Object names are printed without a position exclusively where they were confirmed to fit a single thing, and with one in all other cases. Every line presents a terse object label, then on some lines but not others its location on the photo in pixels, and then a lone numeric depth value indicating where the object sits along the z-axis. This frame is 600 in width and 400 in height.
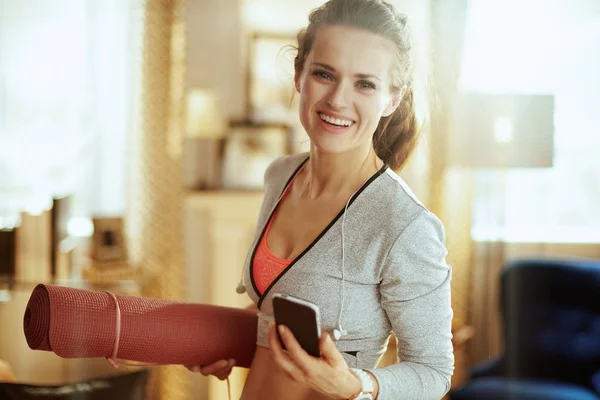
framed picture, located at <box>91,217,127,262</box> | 2.97
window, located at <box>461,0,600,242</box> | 1.95
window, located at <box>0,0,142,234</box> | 3.16
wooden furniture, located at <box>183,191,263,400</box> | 3.28
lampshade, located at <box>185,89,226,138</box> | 3.16
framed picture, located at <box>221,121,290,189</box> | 3.38
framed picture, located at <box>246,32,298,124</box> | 3.48
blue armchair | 2.68
